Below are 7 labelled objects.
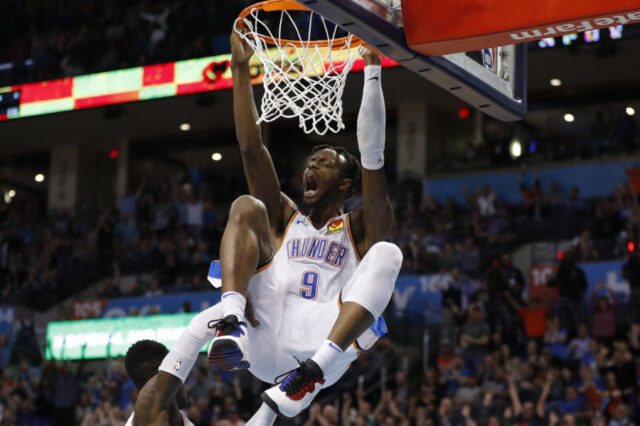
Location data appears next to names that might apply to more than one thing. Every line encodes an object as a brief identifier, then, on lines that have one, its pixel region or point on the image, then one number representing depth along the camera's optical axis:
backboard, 4.75
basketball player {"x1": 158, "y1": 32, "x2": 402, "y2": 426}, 5.30
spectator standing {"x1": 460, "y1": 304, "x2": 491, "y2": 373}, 12.58
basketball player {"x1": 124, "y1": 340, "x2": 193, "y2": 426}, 5.41
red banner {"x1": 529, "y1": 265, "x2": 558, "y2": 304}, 13.45
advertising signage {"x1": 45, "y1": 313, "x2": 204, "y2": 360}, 15.93
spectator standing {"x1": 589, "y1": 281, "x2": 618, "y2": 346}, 12.40
